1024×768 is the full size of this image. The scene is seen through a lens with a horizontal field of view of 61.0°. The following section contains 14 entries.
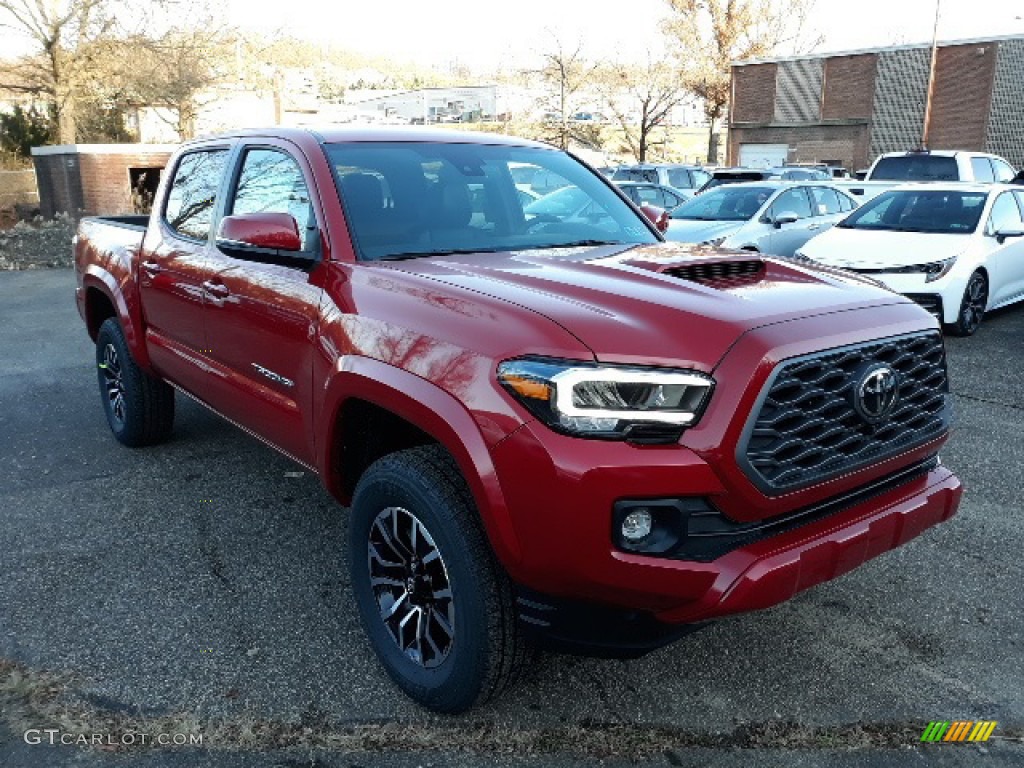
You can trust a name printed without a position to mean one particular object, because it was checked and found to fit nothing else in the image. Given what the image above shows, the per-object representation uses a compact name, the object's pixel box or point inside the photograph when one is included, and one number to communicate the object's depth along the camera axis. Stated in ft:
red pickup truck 7.43
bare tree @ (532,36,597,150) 118.93
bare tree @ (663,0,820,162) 142.82
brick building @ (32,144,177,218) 67.72
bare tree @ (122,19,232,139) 88.53
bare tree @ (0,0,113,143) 83.30
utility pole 101.18
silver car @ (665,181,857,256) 36.83
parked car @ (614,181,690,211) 54.44
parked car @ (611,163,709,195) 68.95
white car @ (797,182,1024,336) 27.78
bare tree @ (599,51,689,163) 121.67
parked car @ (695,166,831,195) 58.65
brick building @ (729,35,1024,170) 117.60
